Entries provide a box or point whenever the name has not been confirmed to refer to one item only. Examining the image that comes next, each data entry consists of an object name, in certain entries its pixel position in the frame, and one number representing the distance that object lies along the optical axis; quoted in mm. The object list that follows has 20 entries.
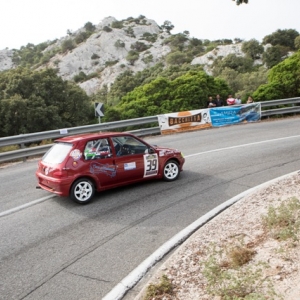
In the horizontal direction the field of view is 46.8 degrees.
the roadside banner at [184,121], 17750
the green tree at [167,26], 191125
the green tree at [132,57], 126562
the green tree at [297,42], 77938
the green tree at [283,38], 88412
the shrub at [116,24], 168000
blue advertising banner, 19047
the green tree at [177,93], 31094
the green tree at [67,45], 146750
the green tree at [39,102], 32906
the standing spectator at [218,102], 20406
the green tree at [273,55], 74250
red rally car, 7613
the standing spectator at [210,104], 20062
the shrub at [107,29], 153750
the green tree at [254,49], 90188
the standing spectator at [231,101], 20719
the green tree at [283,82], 23962
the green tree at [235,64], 71688
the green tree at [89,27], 167500
